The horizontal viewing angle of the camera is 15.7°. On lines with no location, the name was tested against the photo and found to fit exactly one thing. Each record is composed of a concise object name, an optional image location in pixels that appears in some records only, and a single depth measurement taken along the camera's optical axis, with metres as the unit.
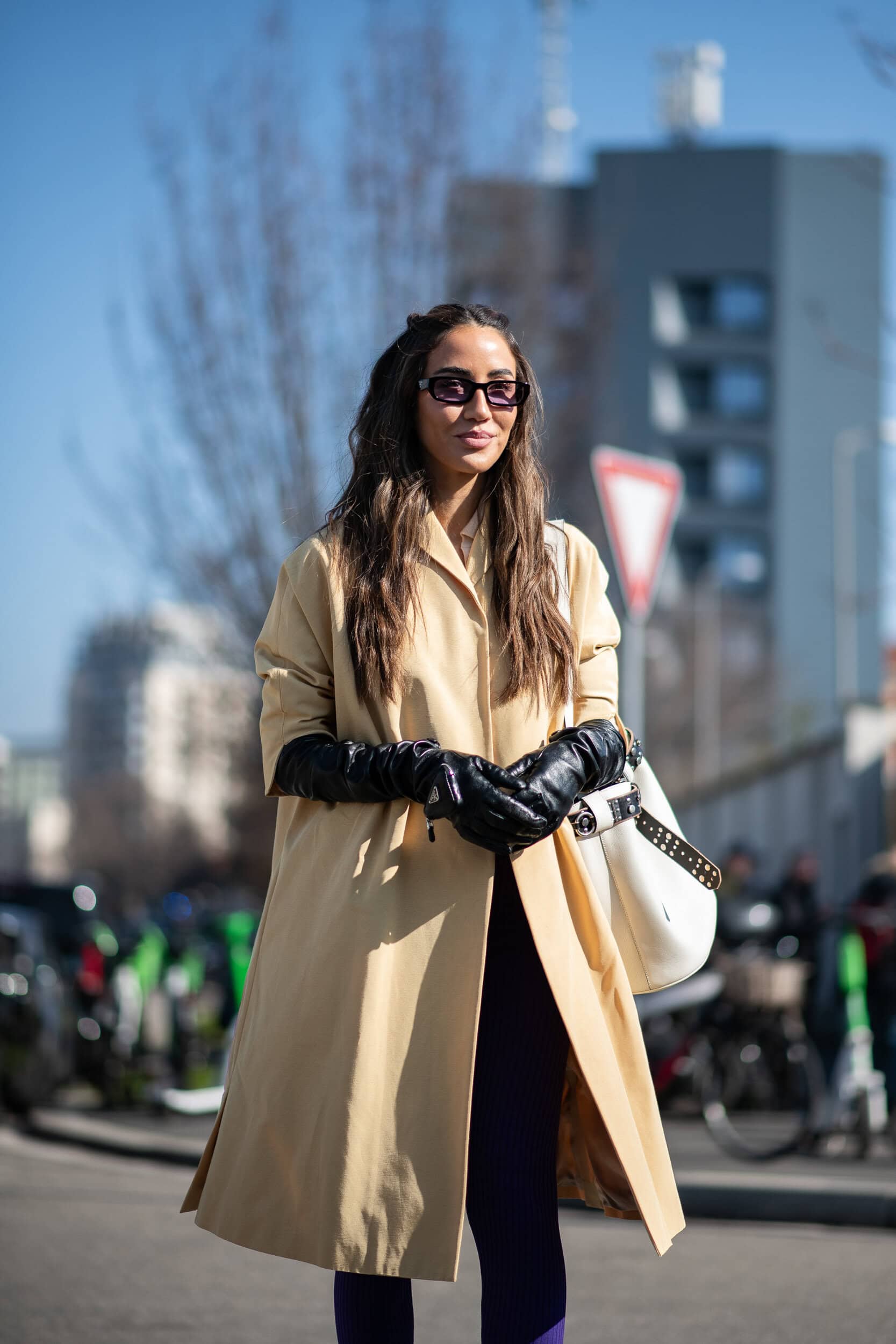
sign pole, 14.06
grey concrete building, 131.82
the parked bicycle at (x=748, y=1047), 14.37
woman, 4.78
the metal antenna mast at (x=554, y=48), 124.77
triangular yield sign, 14.09
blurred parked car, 17.91
